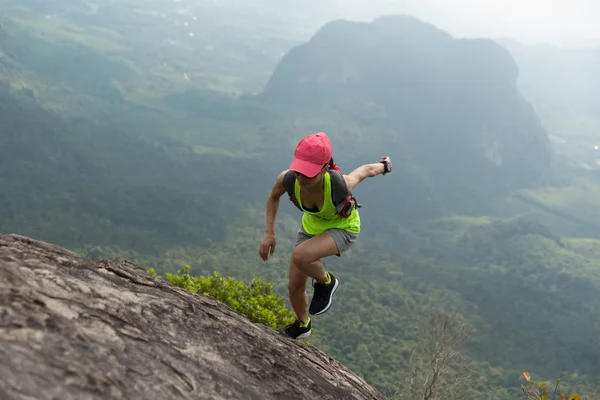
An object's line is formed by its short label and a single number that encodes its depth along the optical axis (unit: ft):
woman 19.31
